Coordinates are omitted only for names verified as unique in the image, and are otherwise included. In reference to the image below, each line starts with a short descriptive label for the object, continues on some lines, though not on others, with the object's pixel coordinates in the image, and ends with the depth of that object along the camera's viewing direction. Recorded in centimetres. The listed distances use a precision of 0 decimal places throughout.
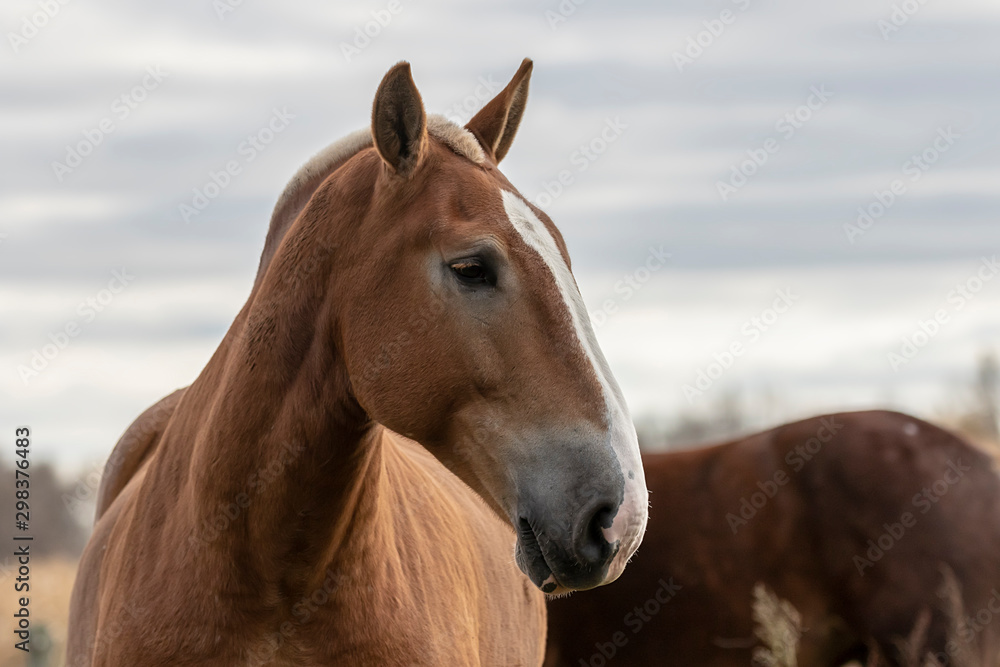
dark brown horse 1126
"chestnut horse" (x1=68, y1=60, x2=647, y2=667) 453
